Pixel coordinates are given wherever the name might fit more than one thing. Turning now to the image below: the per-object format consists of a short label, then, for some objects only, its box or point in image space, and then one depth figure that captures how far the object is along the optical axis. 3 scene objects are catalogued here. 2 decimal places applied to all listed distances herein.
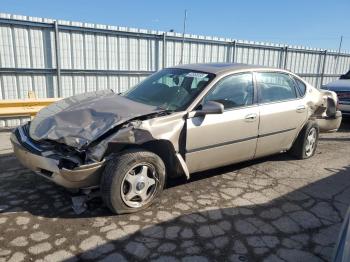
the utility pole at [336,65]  16.16
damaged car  3.45
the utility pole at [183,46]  10.00
